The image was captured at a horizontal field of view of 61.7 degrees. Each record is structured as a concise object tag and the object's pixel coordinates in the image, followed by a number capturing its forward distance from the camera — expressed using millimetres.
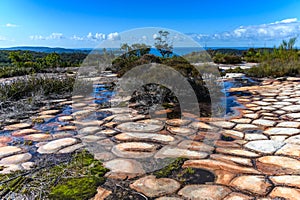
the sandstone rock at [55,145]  2336
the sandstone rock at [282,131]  2702
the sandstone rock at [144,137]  2561
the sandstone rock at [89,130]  2823
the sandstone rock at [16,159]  2102
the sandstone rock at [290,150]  2180
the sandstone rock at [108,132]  2768
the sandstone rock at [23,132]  2810
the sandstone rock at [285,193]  1538
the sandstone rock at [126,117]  3312
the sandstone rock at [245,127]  2916
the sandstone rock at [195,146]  2332
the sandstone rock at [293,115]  3271
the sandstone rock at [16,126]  3049
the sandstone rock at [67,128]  2956
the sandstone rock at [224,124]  3020
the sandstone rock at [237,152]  2193
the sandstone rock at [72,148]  2312
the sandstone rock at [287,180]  1683
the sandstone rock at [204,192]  1571
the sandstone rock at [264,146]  2292
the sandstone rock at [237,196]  1544
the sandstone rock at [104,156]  2157
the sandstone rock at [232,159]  2041
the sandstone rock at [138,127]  2893
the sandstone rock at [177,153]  2178
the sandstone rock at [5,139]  2598
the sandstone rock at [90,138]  2573
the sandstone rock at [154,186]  1634
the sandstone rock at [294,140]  2432
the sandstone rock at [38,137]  2643
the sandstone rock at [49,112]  3725
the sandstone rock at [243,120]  3164
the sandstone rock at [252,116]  3365
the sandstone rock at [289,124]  2913
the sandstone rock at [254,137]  2590
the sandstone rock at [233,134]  2676
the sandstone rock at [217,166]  1892
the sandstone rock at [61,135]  2721
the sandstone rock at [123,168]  1865
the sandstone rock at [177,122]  3107
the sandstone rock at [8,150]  2273
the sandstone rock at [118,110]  3711
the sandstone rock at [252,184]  1627
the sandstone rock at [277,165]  1877
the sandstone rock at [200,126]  2938
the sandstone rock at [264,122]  3033
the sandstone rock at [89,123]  3104
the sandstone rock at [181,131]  2777
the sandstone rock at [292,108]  3609
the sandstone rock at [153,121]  3174
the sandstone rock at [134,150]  2217
